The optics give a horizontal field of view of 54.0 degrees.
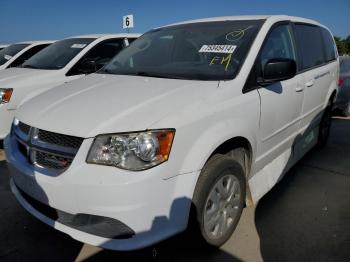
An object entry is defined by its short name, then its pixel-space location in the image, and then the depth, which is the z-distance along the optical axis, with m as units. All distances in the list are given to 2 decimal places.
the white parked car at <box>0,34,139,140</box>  4.89
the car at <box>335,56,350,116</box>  6.98
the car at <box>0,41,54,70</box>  7.88
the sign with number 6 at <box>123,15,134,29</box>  10.44
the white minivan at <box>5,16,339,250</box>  2.05
